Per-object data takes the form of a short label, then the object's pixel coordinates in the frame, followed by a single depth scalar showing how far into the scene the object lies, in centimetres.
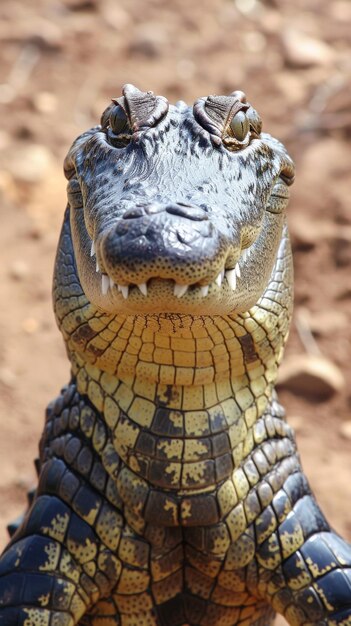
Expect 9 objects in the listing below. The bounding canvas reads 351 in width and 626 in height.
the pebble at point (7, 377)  816
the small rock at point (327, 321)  868
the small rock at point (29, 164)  1024
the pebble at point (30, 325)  880
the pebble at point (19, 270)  931
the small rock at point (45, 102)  1152
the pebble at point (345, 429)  773
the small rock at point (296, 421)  788
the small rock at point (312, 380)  811
